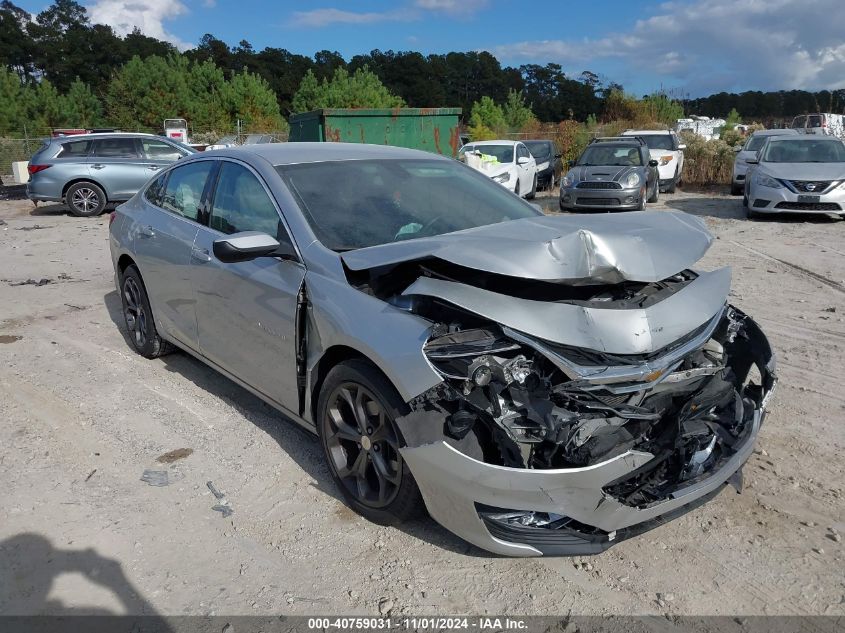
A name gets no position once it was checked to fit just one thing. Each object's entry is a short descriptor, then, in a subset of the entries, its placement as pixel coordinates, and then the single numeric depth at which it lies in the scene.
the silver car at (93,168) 15.28
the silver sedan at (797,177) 12.14
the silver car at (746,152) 16.67
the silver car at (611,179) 14.11
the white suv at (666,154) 18.52
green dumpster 15.60
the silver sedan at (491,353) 2.65
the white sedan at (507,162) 16.11
